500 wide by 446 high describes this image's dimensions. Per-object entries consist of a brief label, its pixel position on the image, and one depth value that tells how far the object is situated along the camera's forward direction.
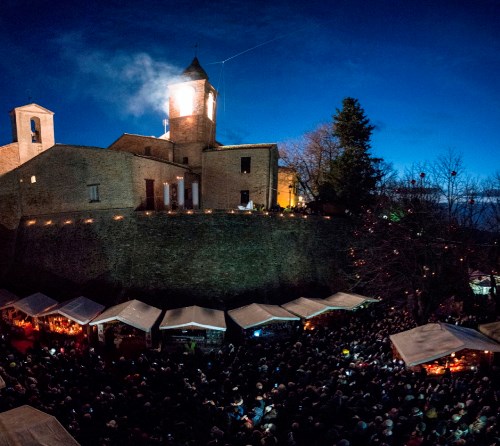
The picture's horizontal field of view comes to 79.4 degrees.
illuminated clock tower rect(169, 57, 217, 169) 27.95
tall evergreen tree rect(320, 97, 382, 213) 24.52
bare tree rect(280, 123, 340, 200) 31.27
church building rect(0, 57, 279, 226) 21.23
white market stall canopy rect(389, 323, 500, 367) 9.91
